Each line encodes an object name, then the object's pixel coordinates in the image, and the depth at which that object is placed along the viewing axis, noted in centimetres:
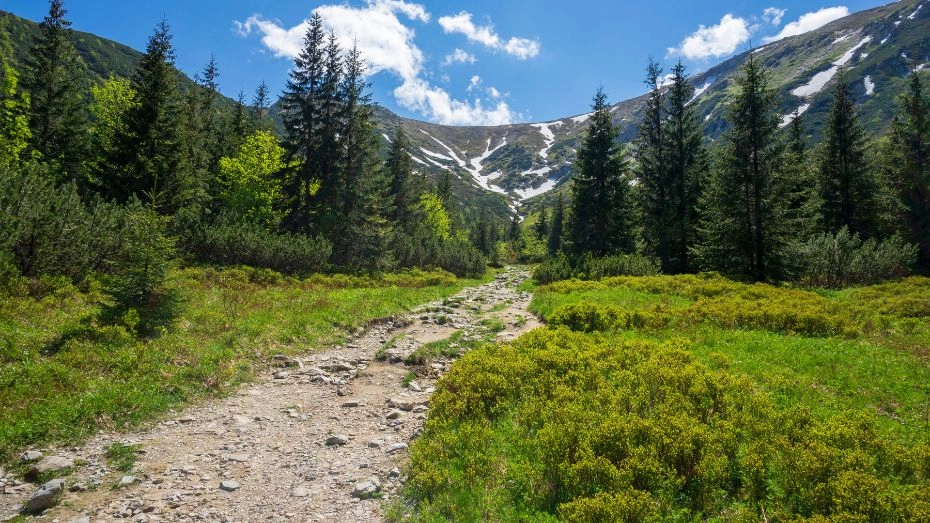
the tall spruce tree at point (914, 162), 3584
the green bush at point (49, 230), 1161
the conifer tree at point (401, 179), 5497
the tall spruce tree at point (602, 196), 3609
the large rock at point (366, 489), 591
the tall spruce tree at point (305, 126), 3291
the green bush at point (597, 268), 2956
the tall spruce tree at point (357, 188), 3300
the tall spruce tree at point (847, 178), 3650
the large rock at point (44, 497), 520
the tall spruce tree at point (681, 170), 3491
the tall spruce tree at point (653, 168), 3675
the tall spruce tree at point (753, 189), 2669
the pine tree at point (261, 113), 4269
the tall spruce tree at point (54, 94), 3225
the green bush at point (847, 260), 2336
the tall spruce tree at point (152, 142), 2380
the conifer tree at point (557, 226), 8919
